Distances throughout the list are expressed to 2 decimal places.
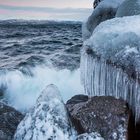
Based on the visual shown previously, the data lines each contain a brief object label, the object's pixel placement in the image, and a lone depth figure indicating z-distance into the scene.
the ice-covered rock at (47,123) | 1.74
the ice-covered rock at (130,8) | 2.65
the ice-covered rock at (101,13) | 3.83
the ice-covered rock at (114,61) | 1.87
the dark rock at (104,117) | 1.78
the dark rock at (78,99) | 2.37
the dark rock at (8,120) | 1.91
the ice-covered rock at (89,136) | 1.68
